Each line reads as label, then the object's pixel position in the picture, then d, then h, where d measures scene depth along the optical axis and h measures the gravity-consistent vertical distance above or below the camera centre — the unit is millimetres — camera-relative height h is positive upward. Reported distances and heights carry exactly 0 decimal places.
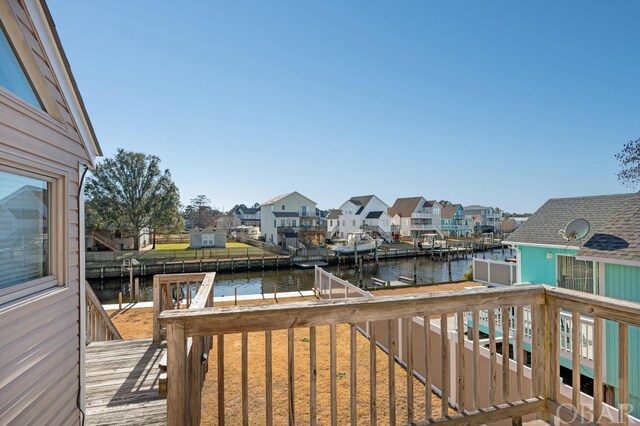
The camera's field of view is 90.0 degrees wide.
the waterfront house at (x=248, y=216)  73425 -73
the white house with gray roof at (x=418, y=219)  51875 -807
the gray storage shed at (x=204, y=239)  37719 -2709
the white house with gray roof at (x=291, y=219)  42031 -502
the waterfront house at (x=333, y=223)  52375 -1369
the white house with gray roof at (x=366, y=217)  49719 -400
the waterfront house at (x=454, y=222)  53438 -1367
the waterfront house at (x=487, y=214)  68125 -119
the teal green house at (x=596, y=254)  6648 -1045
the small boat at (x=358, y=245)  34906 -3479
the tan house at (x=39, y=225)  2182 -61
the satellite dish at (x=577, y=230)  8195 -444
